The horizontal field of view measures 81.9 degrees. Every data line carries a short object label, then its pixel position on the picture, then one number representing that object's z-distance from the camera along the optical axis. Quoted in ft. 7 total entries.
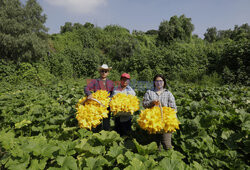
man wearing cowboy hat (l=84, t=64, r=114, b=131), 10.38
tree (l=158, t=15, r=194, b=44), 59.16
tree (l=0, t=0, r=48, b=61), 38.83
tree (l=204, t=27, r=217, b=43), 157.76
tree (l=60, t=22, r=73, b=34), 89.03
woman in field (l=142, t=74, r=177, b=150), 8.54
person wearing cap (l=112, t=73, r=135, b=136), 10.02
